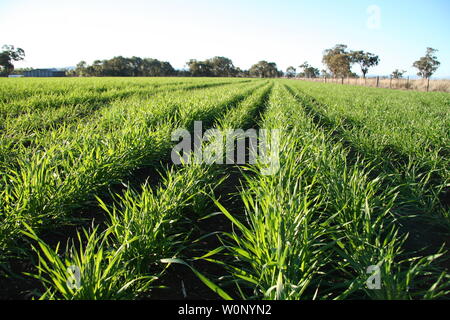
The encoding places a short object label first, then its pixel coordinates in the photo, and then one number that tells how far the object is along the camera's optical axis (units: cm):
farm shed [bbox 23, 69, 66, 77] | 8201
